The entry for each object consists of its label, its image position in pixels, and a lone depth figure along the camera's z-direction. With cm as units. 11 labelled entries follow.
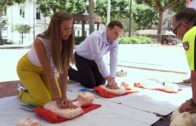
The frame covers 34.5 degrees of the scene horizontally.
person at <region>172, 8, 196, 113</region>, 216
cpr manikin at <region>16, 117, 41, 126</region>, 268
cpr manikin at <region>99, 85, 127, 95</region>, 412
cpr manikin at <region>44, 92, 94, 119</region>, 304
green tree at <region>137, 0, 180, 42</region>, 2673
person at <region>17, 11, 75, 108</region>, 312
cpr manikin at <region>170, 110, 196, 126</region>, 242
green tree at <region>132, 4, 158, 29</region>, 3438
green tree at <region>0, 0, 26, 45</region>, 2122
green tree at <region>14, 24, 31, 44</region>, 2739
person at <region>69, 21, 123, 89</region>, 423
